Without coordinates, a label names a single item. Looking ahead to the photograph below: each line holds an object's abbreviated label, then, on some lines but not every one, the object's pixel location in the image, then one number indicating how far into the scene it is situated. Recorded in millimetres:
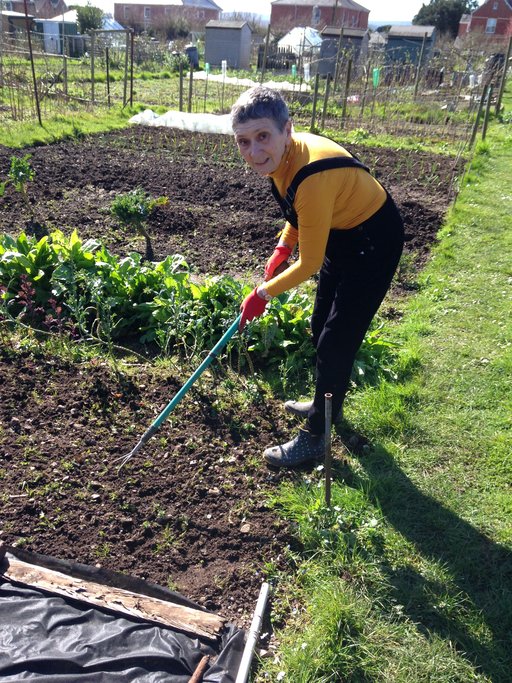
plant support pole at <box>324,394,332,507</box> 2430
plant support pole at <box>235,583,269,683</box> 2045
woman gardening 2236
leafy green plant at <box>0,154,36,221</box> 6254
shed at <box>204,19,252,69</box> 34219
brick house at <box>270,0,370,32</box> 51719
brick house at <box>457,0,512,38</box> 48094
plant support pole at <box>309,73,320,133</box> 12445
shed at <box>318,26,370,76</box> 26000
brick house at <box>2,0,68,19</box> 47531
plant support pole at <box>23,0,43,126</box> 9827
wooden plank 2188
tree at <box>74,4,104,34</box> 35594
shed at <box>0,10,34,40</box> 32325
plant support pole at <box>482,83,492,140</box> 11509
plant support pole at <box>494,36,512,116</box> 14789
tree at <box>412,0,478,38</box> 45188
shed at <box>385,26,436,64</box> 32844
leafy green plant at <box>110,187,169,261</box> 5758
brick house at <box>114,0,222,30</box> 51569
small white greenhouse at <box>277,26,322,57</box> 32062
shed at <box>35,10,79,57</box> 34175
